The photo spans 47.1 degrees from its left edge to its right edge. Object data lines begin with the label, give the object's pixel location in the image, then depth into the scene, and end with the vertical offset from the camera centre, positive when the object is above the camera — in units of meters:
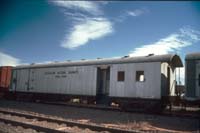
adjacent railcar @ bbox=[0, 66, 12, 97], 27.86 +0.79
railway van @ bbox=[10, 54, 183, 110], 15.56 +0.66
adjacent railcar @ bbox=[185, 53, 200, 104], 13.60 +0.84
